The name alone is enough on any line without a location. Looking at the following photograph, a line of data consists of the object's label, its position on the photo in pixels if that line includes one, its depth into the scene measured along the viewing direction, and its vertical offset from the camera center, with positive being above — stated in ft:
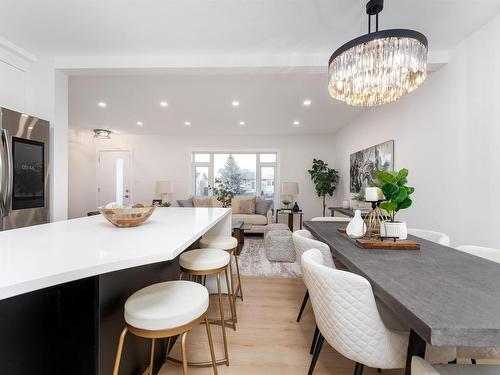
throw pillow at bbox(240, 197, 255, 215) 18.28 -1.76
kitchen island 2.34 -1.48
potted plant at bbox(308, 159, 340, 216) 18.93 +0.54
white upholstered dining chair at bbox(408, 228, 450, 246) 5.64 -1.32
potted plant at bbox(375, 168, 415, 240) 4.88 -0.26
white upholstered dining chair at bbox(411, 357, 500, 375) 2.48 -2.07
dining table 2.19 -1.31
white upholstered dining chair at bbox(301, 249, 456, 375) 3.06 -1.92
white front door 21.44 +0.56
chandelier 4.59 +2.52
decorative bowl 4.25 -0.62
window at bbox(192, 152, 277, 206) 21.66 +1.09
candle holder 5.59 -0.84
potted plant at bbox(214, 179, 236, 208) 17.43 -1.09
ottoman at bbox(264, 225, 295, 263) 11.42 -3.19
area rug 9.84 -3.77
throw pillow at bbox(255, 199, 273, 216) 18.30 -1.76
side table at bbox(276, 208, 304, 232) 17.74 -2.29
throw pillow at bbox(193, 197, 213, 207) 18.67 -1.51
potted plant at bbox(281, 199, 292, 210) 19.47 -1.50
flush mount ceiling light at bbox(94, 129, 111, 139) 18.56 +3.97
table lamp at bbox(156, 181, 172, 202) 19.67 -0.36
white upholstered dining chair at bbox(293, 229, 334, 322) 5.07 -1.39
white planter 5.10 -0.97
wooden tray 4.75 -1.22
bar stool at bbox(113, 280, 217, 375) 2.85 -1.63
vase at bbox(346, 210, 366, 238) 5.44 -1.00
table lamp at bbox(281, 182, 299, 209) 19.15 -0.32
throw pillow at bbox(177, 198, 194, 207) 17.57 -1.52
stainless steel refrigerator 6.45 +0.33
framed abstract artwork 11.43 +1.25
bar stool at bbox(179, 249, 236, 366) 4.74 -1.66
